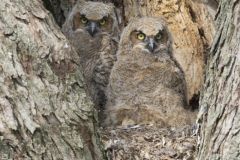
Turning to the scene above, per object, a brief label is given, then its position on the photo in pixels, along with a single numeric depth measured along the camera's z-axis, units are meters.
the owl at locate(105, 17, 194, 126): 10.44
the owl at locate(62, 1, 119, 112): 11.55
